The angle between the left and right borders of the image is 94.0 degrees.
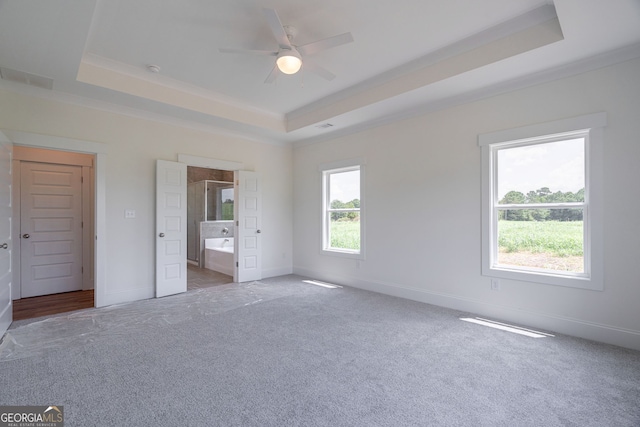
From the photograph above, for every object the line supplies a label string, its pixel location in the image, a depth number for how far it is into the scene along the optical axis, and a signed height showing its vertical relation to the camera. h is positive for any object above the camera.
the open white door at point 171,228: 4.38 -0.22
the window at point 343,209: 5.09 +0.08
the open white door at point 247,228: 5.34 -0.26
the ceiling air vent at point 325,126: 4.81 +1.44
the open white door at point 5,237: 2.89 -0.24
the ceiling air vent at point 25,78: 3.06 +1.45
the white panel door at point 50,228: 4.35 -0.23
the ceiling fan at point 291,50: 2.46 +1.46
